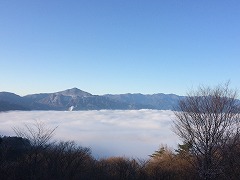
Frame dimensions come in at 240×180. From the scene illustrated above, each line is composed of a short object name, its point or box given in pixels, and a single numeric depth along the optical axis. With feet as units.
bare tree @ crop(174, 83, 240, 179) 48.41
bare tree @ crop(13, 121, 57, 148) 63.65
